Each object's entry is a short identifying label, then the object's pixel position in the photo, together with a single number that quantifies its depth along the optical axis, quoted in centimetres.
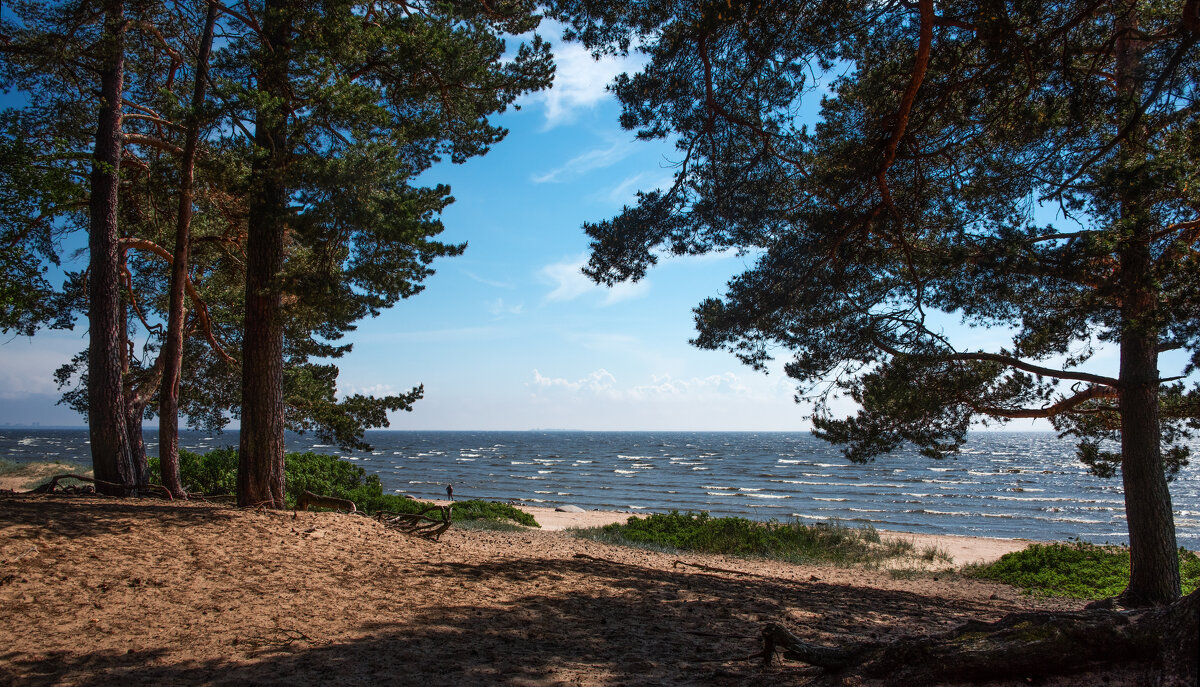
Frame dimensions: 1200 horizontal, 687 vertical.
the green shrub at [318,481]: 1393
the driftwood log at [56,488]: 806
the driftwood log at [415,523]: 824
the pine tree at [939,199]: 640
